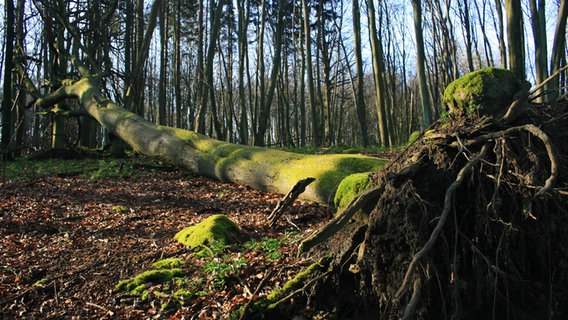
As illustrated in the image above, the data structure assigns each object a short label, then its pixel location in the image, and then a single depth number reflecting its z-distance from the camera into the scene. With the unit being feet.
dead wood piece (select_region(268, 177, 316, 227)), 14.37
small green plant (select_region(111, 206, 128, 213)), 19.94
